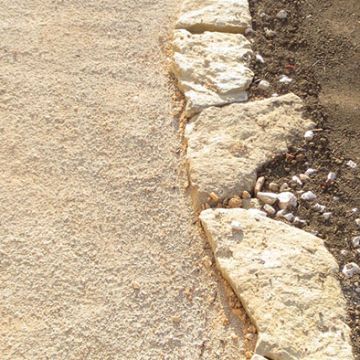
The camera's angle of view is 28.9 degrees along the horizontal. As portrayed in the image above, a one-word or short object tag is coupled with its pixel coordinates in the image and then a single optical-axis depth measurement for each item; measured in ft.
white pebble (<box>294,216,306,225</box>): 8.39
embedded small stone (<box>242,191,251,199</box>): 8.58
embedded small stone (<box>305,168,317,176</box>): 8.84
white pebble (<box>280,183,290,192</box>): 8.66
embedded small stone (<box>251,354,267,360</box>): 7.17
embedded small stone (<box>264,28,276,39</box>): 10.38
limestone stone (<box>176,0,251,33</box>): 10.41
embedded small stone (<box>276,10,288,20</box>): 10.58
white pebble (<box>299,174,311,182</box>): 8.78
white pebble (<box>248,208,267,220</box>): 8.29
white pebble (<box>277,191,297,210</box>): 8.50
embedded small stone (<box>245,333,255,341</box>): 7.47
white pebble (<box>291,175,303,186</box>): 8.74
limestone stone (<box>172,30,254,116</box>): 9.54
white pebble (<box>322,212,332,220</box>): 8.45
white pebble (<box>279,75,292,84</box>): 9.82
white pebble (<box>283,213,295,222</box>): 8.41
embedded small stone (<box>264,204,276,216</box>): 8.46
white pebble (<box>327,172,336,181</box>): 8.80
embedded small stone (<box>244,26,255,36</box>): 10.39
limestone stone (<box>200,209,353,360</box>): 7.25
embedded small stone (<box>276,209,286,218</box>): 8.45
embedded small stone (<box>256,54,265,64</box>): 10.01
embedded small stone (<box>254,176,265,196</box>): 8.63
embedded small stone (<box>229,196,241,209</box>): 8.50
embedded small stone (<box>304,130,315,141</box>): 9.15
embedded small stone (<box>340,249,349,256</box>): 8.16
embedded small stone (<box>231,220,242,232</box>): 8.13
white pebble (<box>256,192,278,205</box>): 8.54
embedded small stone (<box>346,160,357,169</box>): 8.96
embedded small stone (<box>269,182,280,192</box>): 8.68
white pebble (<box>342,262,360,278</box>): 7.98
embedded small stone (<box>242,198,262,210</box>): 8.51
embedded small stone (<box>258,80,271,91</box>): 9.71
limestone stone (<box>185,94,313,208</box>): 8.65
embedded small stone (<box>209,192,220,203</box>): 8.54
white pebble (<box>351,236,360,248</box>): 8.25
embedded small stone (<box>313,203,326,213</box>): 8.51
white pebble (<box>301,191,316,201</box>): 8.59
